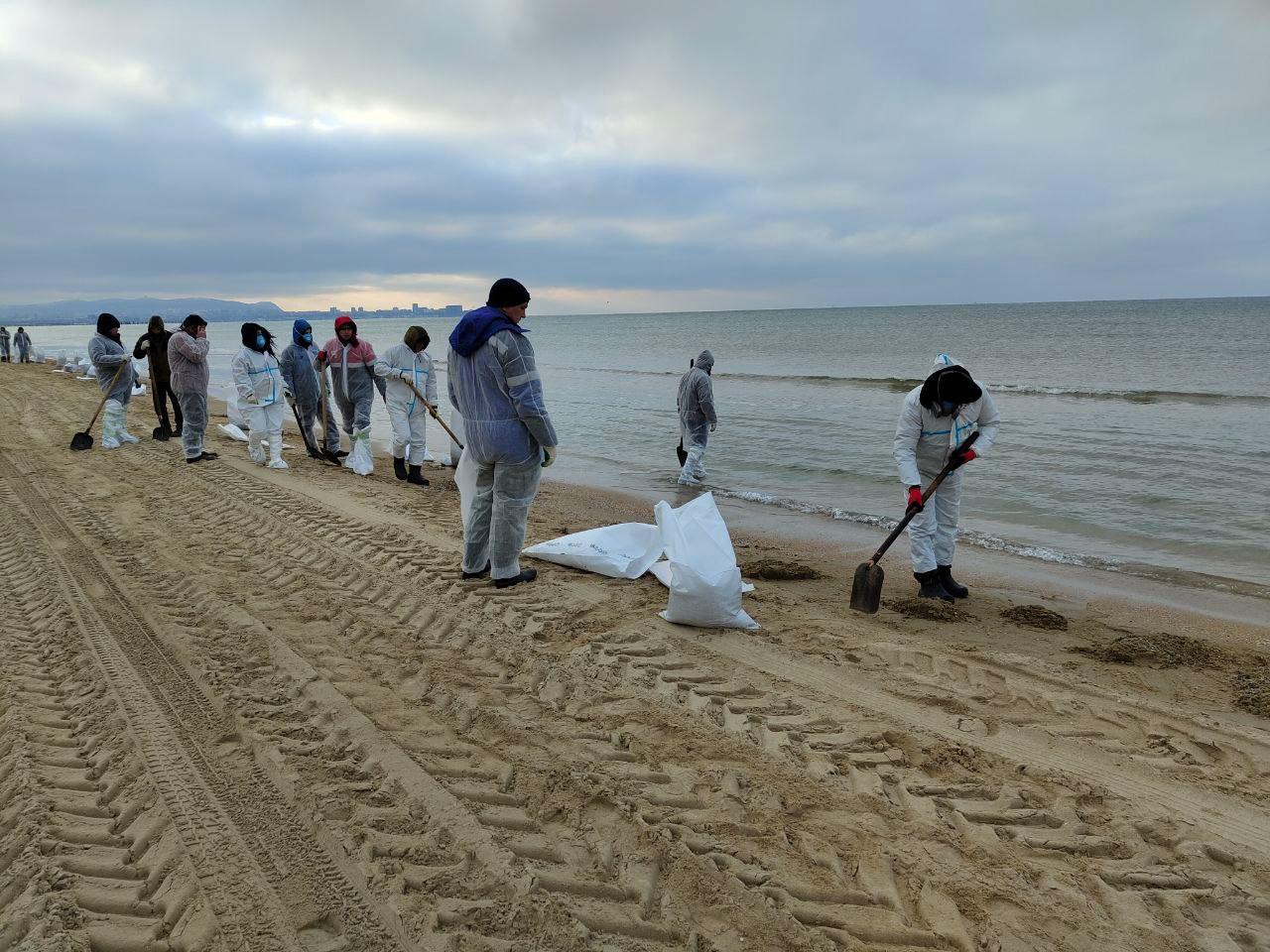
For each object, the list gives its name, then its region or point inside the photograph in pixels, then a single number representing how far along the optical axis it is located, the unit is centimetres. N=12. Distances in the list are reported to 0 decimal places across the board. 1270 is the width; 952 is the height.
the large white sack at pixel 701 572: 406
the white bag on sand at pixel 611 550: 498
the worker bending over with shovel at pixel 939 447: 480
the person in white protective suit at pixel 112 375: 954
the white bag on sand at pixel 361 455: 884
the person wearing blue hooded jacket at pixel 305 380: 912
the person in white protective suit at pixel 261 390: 823
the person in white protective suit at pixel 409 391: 816
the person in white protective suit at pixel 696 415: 917
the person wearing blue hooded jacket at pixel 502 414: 424
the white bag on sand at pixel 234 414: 1197
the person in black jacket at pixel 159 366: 1019
